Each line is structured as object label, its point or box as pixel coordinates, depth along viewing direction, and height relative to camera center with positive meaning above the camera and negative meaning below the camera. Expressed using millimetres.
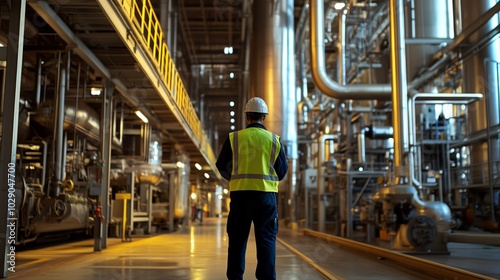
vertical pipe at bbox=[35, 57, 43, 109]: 9258 +1976
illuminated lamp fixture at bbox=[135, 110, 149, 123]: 12788 +1927
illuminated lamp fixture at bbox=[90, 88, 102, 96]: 11078 +2144
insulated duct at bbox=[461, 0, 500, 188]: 12750 +2909
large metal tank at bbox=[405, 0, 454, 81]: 15578 +4935
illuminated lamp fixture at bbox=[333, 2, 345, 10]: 15492 +5554
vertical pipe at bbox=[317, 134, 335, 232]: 15923 -117
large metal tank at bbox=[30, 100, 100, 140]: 9898 +1526
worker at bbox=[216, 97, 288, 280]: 3623 +13
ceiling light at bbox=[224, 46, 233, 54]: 30058 +8229
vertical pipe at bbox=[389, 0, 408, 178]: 9641 +2067
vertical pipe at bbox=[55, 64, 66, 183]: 9343 +1239
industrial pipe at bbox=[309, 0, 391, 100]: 12570 +2769
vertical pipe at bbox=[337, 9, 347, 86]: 16263 +4827
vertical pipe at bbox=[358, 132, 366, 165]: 15829 +1423
